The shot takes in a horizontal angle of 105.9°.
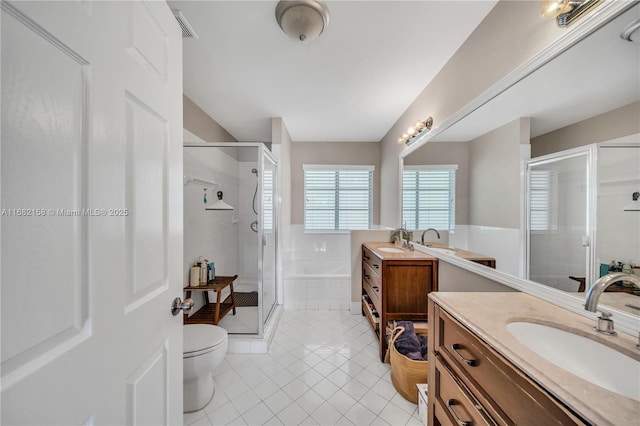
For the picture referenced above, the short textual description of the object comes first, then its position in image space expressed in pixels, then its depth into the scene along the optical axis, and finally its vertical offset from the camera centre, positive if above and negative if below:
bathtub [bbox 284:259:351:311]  3.12 -1.05
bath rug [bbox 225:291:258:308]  2.58 -0.98
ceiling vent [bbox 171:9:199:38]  1.36 +1.10
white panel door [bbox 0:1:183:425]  0.41 -0.01
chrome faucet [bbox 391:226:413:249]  2.61 -0.26
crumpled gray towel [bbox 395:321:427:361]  1.72 -0.99
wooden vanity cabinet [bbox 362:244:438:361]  2.05 -0.65
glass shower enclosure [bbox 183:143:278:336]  2.41 -0.12
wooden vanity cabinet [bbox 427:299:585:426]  0.62 -0.56
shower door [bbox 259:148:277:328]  2.49 -0.24
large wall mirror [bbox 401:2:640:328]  0.81 +0.23
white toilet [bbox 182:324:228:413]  1.52 -1.00
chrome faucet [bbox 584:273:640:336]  0.75 -0.25
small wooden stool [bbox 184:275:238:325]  2.28 -1.01
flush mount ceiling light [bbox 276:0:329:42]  1.32 +1.10
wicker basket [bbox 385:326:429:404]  1.59 -1.10
